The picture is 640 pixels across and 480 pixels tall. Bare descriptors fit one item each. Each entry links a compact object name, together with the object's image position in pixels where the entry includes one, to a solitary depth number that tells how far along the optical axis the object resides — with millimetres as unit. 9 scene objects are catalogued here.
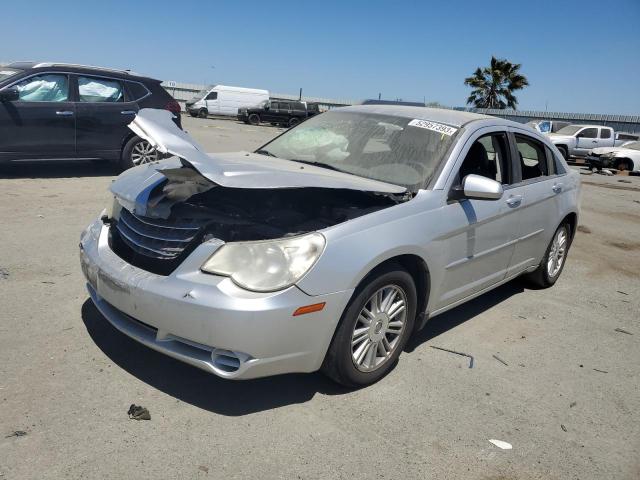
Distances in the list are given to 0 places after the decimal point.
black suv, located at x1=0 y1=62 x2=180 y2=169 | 8362
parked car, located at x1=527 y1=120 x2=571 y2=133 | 26234
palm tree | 45125
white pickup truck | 23906
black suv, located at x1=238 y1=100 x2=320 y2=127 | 33844
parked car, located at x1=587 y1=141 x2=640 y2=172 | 21031
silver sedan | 2836
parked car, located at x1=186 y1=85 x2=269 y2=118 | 35000
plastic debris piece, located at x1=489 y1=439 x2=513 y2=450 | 2953
